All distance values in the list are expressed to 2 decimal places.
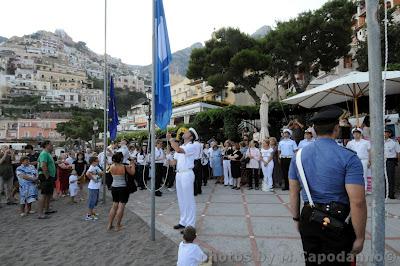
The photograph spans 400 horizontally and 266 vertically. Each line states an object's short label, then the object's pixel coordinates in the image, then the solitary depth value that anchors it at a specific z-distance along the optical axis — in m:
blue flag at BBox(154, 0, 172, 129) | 6.46
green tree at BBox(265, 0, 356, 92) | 26.84
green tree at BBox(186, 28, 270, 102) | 28.31
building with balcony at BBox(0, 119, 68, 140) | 97.56
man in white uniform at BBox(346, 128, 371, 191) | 8.99
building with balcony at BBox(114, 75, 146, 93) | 168.51
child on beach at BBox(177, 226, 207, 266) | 4.11
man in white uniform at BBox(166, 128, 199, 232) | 6.55
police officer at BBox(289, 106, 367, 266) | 2.56
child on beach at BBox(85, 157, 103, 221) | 8.49
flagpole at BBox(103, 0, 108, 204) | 10.72
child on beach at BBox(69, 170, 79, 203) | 11.06
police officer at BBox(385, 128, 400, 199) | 8.85
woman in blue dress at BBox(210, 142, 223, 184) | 13.79
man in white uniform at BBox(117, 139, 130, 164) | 12.90
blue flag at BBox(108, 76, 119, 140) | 11.73
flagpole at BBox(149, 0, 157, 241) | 6.26
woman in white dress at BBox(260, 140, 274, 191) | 11.25
